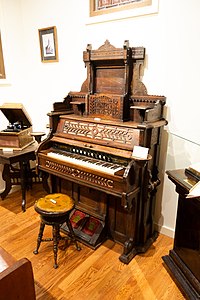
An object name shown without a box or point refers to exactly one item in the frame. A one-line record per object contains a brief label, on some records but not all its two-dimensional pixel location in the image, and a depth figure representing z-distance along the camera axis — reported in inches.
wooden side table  99.8
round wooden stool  71.3
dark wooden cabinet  60.6
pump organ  71.1
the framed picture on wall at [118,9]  75.4
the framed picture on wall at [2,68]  112.7
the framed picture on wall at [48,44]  104.6
